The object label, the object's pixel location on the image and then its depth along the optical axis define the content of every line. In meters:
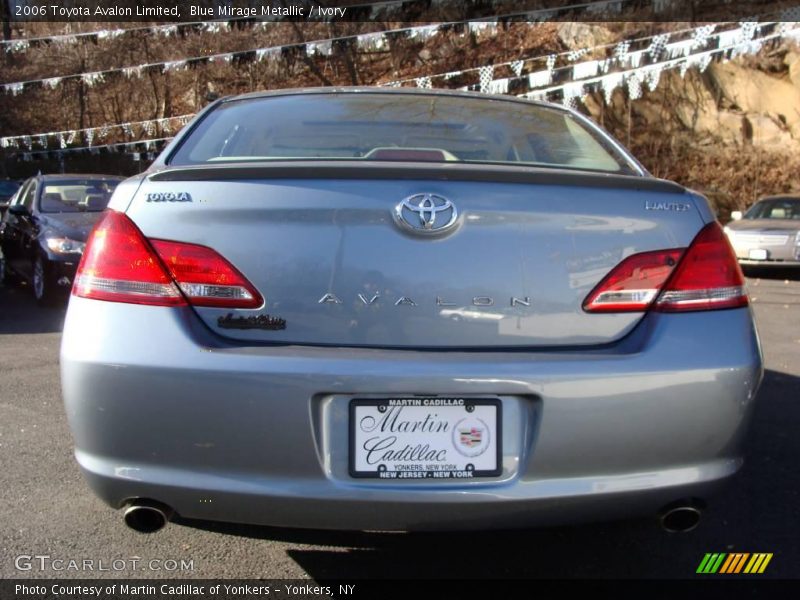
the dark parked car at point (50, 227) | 7.63
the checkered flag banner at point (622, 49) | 17.94
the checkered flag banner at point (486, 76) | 18.39
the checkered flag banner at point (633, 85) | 17.53
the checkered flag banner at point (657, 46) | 16.97
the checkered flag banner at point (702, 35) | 16.64
